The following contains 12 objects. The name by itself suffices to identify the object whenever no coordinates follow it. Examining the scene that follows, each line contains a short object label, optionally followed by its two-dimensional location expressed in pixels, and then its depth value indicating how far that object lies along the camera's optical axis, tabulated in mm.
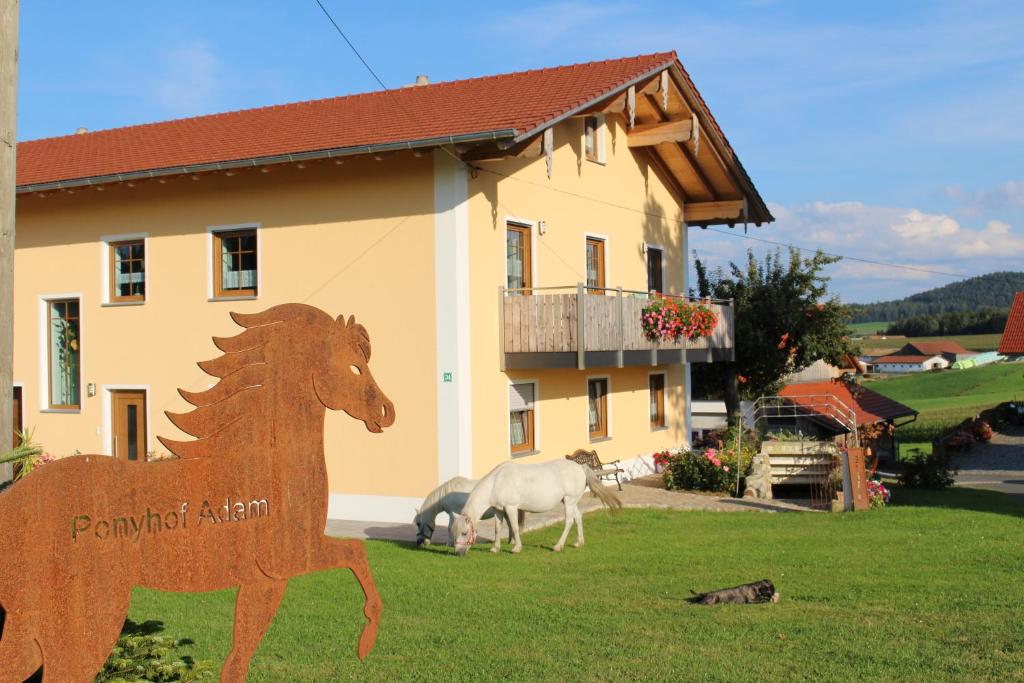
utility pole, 5555
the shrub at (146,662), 5484
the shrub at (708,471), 19656
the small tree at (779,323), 26031
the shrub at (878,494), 16938
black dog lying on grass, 9531
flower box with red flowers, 18969
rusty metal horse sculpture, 4473
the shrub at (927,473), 20828
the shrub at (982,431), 39250
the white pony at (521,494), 12312
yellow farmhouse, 15906
